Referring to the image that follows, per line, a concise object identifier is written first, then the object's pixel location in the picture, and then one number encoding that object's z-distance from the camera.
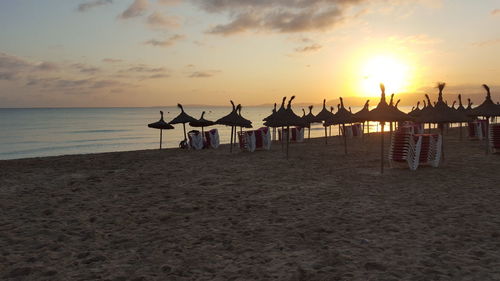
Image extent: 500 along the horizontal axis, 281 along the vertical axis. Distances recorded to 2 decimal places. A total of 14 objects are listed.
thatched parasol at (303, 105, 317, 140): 26.82
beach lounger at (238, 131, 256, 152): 19.94
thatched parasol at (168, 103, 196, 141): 22.16
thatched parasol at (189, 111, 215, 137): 22.53
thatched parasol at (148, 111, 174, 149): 22.50
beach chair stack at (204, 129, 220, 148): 23.14
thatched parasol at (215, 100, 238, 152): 19.47
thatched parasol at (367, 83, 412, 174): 11.41
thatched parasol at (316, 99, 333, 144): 25.64
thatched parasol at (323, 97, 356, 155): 20.15
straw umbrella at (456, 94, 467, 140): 20.23
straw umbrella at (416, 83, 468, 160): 13.00
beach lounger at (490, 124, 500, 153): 15.79
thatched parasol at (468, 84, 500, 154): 15.61
